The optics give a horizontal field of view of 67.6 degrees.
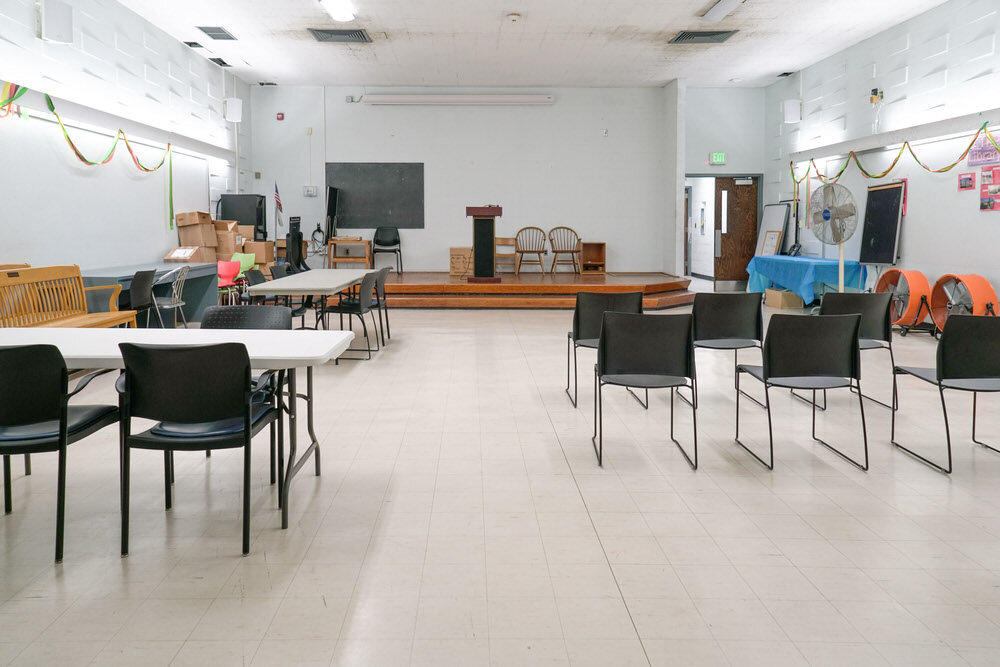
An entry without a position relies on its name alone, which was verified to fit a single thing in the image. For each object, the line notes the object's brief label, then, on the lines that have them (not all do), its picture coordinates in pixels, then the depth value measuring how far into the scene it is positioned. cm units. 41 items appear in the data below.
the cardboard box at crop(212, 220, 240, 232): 1002
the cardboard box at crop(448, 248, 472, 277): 1209
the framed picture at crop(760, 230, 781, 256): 1202
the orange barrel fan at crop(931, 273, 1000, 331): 707
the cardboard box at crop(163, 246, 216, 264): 917
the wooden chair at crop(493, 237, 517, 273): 1250
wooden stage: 1043
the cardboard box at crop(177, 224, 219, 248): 984
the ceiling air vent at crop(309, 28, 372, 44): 930
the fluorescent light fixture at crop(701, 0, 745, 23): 782
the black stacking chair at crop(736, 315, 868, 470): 370
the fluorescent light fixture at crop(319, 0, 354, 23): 795
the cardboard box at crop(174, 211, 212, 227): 968
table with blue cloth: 966
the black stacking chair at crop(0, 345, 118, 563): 254
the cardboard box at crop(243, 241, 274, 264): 1019
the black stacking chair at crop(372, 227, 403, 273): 1255
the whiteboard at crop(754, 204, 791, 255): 1188
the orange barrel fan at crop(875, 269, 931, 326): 780
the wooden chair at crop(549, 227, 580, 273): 1285
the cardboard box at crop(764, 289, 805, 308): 1073
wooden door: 1305
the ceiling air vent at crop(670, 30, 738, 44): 932
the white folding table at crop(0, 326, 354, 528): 281
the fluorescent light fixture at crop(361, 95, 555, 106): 1249
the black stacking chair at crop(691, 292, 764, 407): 499
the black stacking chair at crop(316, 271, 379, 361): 655
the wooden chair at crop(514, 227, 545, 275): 1270
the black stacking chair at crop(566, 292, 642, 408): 507
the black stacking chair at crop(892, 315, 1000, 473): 360
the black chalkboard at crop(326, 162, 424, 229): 1273
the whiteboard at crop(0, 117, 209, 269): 654
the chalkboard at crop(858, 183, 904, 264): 895
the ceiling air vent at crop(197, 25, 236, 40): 909
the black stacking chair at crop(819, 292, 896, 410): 486
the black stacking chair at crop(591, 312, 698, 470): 381
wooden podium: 1057
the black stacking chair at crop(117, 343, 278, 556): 257
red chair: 880
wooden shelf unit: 1270
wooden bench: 503
